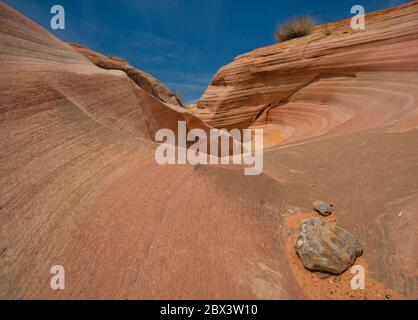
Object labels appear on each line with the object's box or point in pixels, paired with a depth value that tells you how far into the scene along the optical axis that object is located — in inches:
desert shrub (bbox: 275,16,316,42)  381.4
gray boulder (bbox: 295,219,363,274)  54.7
